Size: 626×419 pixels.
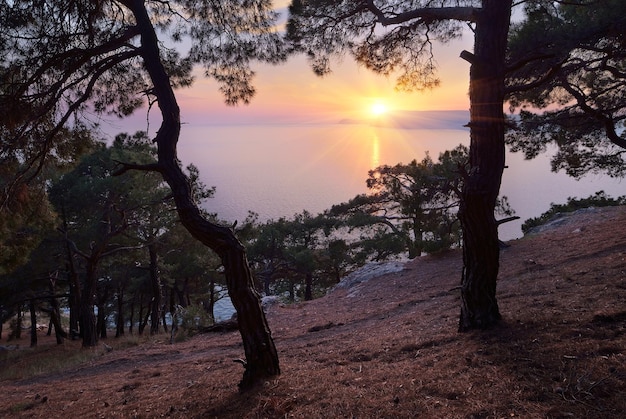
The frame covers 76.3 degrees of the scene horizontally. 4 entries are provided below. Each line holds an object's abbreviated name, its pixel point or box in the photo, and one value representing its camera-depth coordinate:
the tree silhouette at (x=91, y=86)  4.44
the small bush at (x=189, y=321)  11.73
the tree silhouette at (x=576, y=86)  7.77
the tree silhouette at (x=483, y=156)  4.81
